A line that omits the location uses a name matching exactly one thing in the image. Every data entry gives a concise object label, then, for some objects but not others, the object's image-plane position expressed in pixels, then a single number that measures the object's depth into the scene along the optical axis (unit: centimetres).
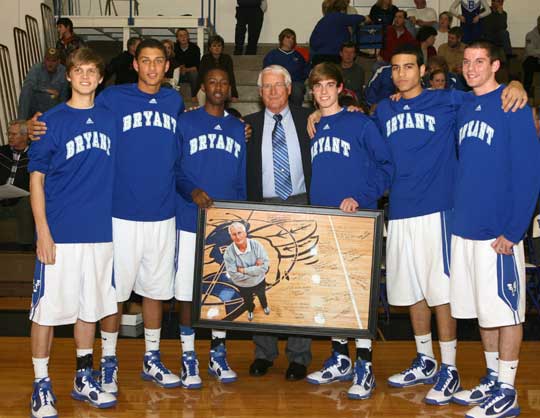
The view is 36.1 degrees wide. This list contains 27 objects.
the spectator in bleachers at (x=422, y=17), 1361
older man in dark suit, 494
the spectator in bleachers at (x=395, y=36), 1187
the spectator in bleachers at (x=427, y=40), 1197
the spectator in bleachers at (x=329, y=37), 1138
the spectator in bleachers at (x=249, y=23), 1301
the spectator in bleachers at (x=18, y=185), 816
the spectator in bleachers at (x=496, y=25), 1305
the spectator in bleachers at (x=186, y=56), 1209
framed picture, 468
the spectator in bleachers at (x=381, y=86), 977
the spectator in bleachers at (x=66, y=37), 1180
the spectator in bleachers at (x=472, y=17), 1312
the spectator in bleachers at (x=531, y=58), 1256
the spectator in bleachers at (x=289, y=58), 1103
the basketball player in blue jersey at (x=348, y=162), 462
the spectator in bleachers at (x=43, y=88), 1070
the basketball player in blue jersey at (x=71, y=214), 419
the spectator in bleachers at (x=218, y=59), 1095
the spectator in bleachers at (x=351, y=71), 1078
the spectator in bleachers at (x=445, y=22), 1317
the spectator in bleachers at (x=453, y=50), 1168
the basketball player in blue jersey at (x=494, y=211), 411
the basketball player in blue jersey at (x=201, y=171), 473
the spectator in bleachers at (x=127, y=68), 1071
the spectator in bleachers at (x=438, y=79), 773
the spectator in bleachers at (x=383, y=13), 1291
